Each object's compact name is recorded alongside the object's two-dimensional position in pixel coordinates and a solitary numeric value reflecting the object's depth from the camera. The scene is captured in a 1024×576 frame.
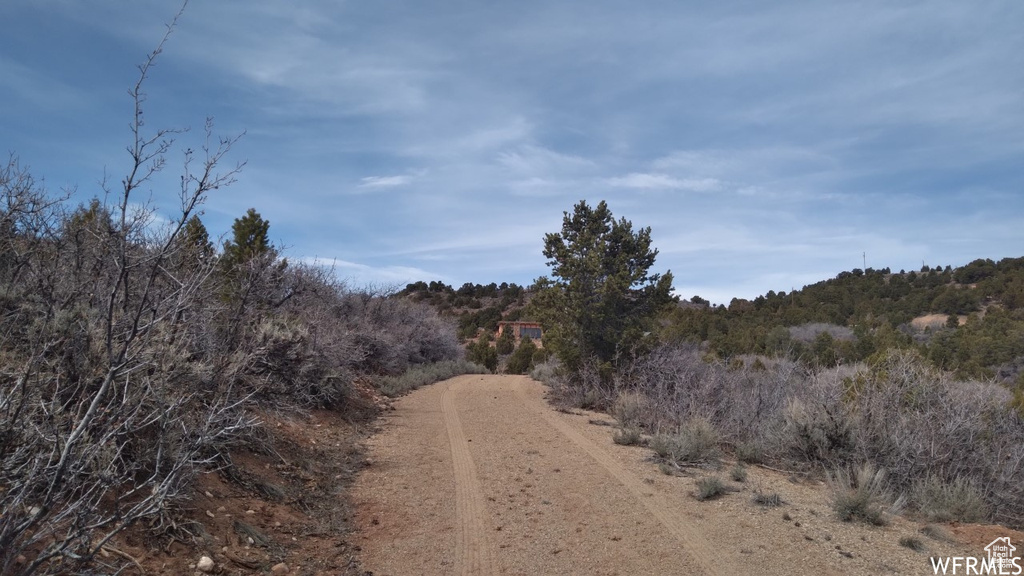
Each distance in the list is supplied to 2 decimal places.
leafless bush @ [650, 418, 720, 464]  9.53
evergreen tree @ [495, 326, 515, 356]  46.22
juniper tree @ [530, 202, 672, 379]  17.73
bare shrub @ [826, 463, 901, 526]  6.80
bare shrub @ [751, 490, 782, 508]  7.27
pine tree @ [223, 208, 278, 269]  23.42
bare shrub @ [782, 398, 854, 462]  9.40
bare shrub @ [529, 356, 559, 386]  20.99
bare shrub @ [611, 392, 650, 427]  12.76
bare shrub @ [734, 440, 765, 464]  10.20
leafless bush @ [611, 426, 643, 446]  11.18
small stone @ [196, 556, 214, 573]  4.86
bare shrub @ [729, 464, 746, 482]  8.41
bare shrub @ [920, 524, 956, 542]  6.23
